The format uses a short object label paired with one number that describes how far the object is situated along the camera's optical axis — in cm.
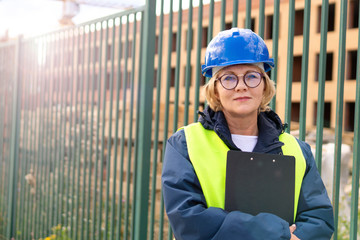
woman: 166
